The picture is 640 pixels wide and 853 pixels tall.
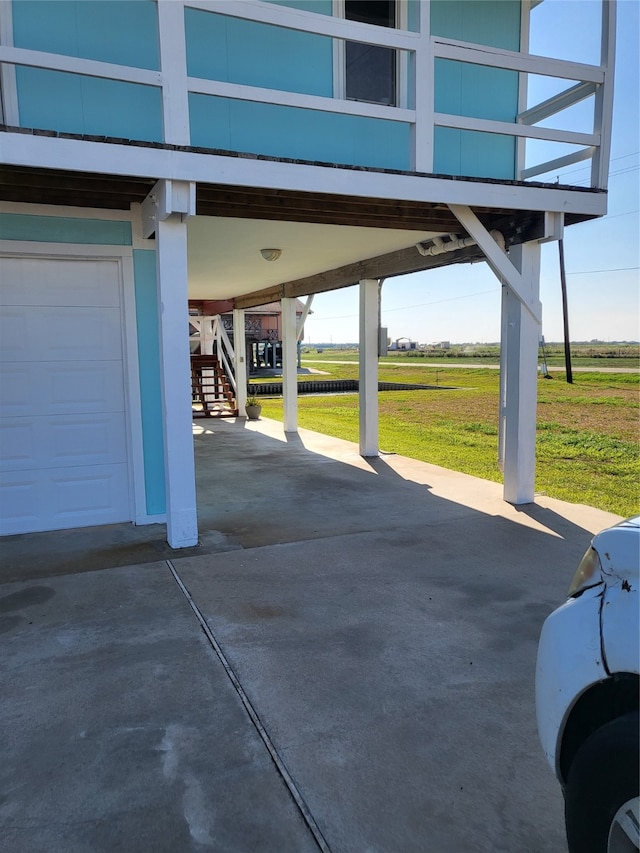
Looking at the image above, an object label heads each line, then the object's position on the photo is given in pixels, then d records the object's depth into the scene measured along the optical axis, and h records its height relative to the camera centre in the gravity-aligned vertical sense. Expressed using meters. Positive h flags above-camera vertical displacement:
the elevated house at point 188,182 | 4.39 +1.45
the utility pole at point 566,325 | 25.11 +1.52
